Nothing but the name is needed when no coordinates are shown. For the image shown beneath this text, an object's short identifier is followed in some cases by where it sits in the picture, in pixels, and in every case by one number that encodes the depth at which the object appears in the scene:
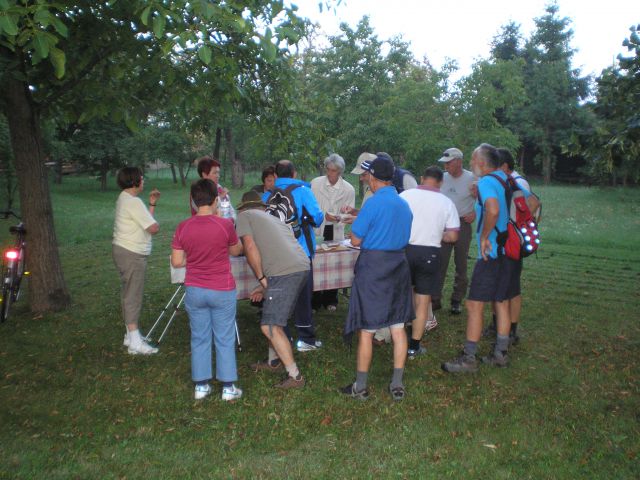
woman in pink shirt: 4.70
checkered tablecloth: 6.09
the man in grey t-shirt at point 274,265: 5.12
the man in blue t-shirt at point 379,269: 4.82
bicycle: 7.35
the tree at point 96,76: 6.41
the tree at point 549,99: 54.12
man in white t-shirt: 5.85
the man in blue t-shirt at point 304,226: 5.80
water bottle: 6.39
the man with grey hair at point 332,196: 7.24
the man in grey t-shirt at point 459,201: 7.55
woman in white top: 5.95
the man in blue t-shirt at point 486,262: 5.60
